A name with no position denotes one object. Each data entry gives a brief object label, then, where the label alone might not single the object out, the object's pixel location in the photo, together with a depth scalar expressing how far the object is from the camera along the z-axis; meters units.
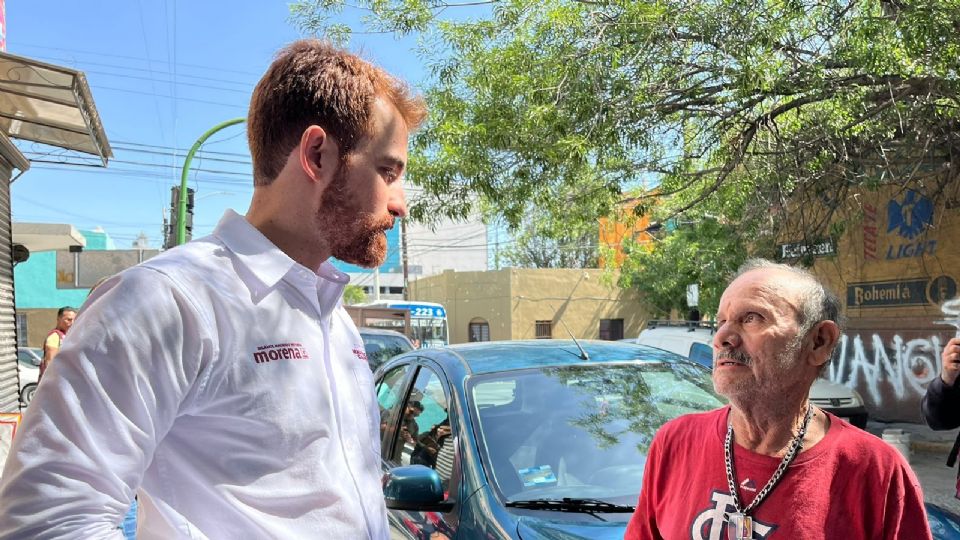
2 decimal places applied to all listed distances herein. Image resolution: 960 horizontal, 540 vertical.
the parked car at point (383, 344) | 10.32
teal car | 2.75
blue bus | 23.30
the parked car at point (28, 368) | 13.30
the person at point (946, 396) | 3.08
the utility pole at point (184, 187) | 15.31
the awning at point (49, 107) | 5.90
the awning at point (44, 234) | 15.67
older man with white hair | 1.70
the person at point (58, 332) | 8.38
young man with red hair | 1.02
